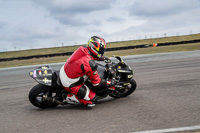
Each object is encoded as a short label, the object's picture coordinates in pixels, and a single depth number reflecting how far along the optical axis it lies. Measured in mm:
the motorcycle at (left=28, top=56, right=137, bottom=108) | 4559
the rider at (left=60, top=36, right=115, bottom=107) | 4402
